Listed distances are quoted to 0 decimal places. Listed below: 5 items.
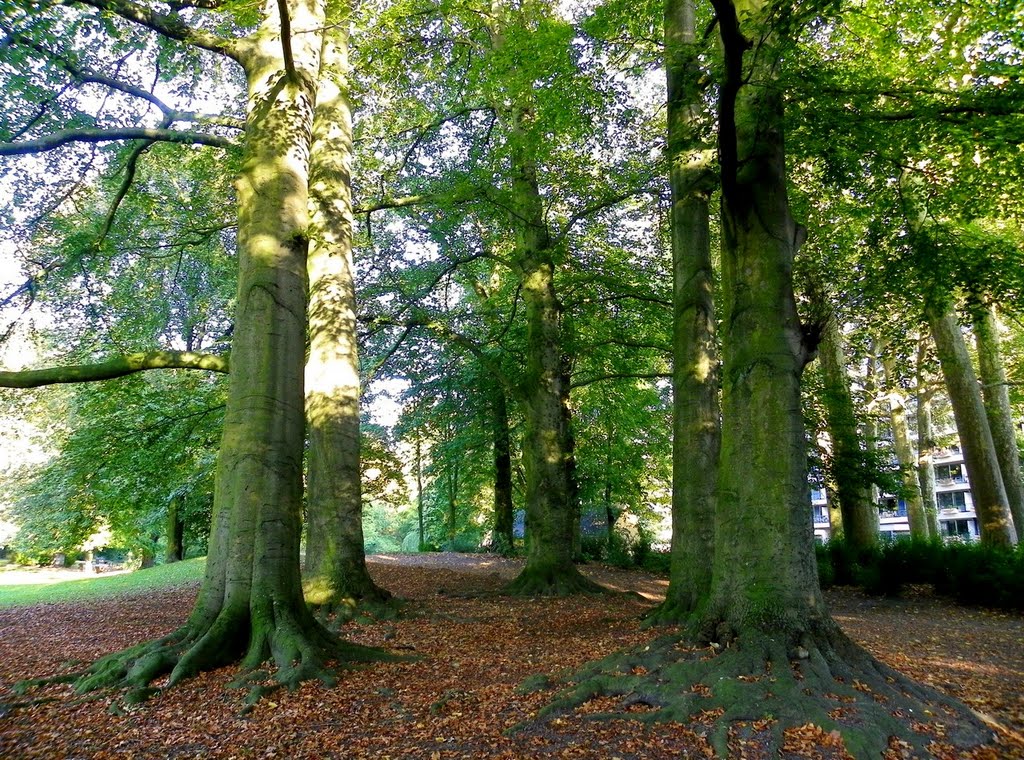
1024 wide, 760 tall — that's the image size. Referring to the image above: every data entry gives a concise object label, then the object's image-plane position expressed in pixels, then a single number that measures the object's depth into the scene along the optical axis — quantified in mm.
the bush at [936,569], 11516
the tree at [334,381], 9523
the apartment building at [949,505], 53844
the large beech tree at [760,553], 4402
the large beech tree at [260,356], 5996
